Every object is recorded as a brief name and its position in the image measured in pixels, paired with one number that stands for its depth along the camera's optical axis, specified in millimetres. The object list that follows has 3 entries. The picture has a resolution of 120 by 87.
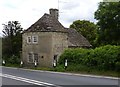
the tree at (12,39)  27427
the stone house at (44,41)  22267
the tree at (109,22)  21460
